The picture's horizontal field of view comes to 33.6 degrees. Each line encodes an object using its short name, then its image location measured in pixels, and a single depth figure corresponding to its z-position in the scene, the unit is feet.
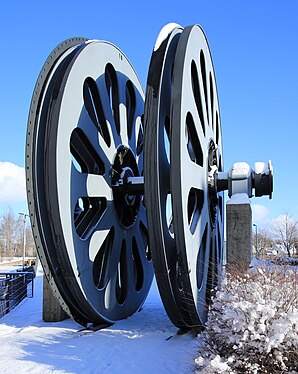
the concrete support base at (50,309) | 39.01
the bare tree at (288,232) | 258.53
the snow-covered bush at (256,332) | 19.71
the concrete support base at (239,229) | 33.99
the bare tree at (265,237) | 290.89
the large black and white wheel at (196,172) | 28.43
